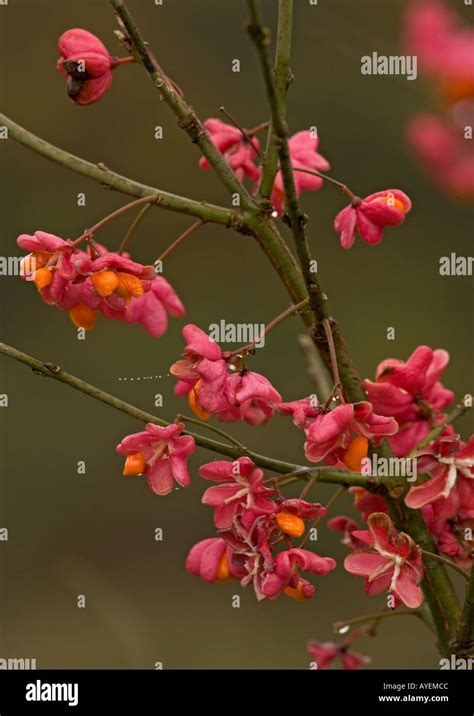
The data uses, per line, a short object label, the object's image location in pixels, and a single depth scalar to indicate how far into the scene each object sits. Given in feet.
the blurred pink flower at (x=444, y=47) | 3.37
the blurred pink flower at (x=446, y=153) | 3.87
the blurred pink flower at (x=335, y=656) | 2.58
